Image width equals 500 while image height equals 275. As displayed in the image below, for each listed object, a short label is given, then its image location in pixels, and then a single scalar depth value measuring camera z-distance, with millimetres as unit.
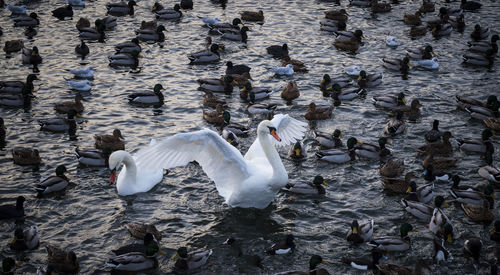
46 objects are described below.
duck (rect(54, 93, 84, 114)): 17844
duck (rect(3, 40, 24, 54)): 21922
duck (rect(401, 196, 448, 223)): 13219
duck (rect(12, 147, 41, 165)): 15055
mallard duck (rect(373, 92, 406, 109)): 18348
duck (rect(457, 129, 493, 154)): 15961
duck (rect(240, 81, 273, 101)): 19078
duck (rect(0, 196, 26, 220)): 12938
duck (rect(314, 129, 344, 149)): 16391
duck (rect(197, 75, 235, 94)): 19609
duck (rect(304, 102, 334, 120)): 17938
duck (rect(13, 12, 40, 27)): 24219
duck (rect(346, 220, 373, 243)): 12320
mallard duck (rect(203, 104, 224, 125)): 17656
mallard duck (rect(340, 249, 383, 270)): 11578
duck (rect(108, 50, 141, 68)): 21375
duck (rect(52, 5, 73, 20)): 25359
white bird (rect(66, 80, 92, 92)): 19219
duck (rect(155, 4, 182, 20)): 25731
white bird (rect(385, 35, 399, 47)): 22969
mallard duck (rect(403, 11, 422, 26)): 24953
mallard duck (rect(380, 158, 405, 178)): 14781
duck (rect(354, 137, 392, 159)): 15852
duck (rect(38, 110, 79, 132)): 16891
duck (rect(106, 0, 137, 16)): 26094
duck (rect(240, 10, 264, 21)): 25673
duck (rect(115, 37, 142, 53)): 21953
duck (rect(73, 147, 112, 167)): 15250
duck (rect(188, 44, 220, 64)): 21703
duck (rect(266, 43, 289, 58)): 22062
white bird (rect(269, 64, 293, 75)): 20609
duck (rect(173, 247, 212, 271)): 11609
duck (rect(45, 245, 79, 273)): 11422
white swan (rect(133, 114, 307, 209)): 12562
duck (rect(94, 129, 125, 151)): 15906
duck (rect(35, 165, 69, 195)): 14008
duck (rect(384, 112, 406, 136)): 16859
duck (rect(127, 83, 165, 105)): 18734
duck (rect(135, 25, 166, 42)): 23547
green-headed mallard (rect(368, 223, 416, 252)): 11977
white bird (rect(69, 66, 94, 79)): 20047
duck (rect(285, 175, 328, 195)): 14195
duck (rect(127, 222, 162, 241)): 12391
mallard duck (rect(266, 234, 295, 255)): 12086
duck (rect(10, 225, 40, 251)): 11945
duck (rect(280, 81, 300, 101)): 19031
